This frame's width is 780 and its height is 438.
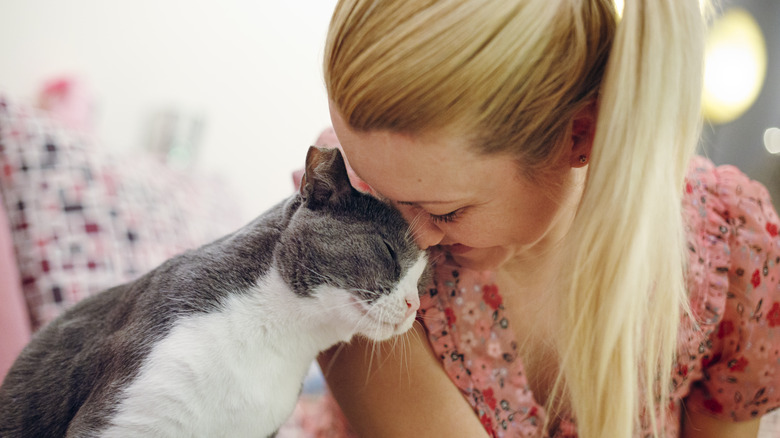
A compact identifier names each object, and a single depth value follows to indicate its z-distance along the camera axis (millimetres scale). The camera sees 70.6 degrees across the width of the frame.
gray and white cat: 629
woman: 584
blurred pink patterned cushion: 1079
